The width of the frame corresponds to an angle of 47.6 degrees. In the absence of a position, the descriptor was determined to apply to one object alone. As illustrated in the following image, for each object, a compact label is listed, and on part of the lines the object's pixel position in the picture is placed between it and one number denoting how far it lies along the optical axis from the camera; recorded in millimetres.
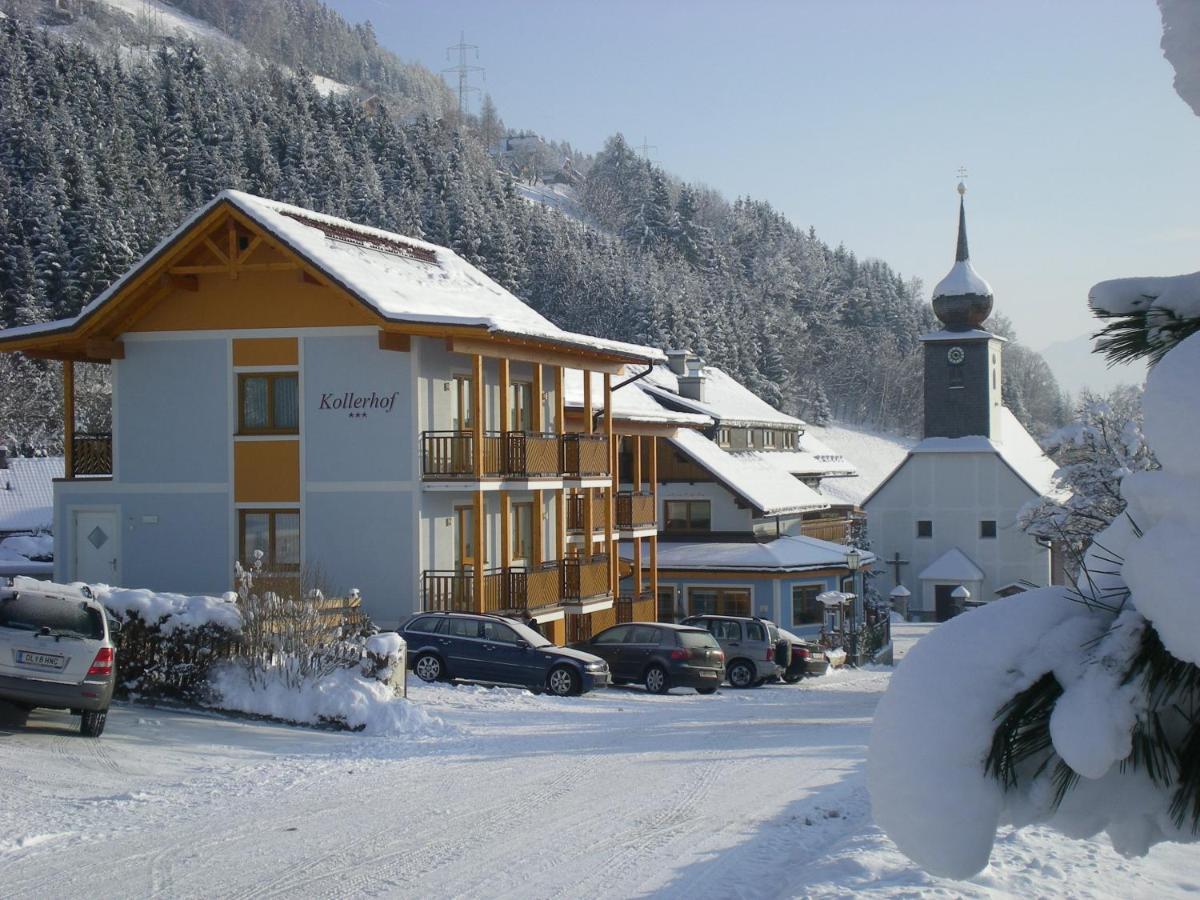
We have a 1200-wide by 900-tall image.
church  65938
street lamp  42438
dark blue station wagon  23656
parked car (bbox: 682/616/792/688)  30688
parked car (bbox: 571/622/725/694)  26828
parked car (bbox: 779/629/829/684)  32562
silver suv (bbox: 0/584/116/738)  14492
